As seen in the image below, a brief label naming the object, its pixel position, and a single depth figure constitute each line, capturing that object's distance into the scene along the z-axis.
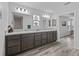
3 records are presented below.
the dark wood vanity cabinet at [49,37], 3.65
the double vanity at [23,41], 2.03
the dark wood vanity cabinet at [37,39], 2.94
